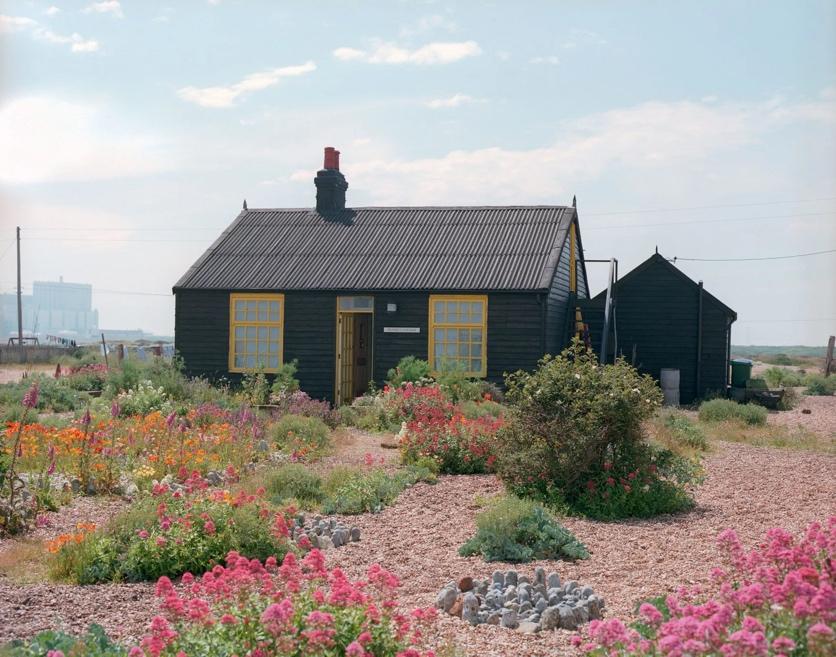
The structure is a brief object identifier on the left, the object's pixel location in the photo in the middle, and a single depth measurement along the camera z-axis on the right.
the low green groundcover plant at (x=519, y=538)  6.63
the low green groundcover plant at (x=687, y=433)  12.91
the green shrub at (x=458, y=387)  16.48
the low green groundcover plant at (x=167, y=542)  6.08
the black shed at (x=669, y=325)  21.17
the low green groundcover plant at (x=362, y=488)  8.34
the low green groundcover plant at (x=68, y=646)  3.89
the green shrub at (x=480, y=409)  13.56
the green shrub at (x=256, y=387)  16.59
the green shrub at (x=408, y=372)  17.89
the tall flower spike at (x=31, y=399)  7.52
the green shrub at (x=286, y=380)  17.81
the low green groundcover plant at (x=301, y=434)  11.75
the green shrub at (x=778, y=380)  28.16
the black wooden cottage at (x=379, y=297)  19.03
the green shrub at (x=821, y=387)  27.02
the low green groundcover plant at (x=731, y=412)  16.56
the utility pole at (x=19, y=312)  45.08
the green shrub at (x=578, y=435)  8.65
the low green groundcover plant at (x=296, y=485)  8.59
